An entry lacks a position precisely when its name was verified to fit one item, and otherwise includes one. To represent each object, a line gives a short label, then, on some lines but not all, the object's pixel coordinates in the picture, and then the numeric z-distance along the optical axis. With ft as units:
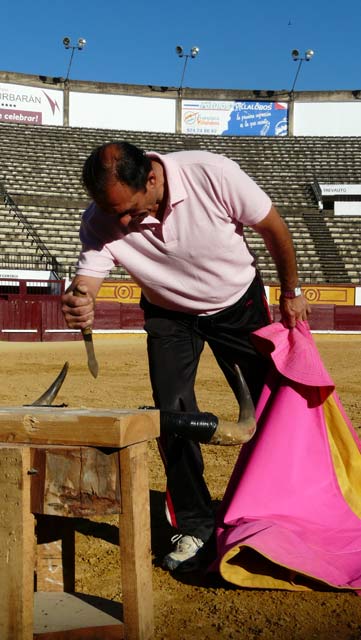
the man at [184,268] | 6.45
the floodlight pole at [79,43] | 92.87
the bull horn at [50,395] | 6.33
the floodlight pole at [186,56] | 97.54
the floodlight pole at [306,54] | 98.02
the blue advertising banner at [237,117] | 85.40
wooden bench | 4.91
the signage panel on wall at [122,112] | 82.79
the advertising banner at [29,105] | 78.84
